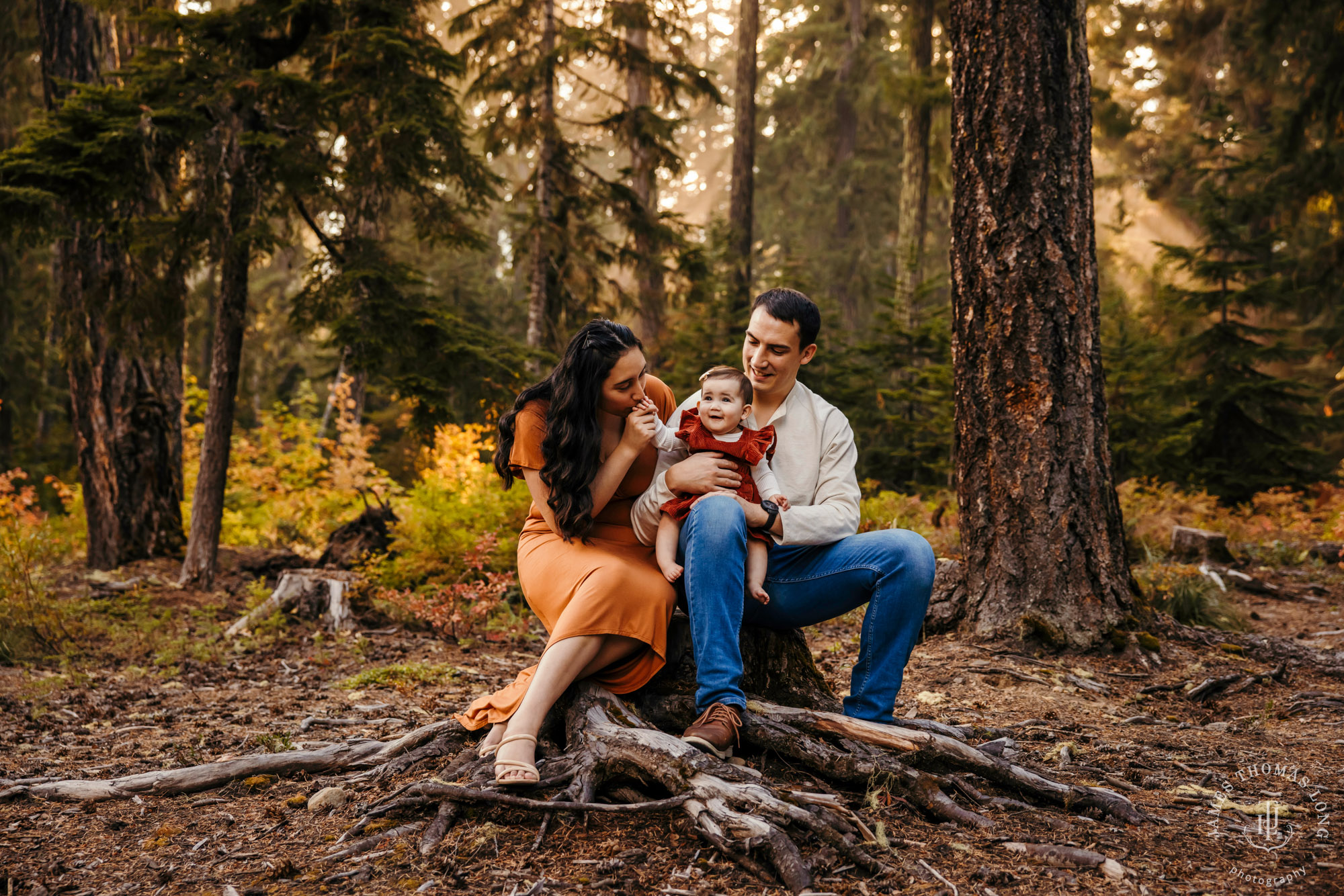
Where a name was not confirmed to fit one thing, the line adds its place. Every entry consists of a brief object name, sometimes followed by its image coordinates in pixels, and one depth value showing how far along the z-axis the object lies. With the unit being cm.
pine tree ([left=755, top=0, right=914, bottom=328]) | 2120
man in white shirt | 270
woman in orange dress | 274
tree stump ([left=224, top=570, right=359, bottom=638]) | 590
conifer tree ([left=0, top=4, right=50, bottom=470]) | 1145
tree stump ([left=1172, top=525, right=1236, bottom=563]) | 734
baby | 288
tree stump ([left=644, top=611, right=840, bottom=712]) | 316
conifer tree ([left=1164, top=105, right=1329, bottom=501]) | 1061
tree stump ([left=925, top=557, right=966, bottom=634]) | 491
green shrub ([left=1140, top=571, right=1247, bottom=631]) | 535
